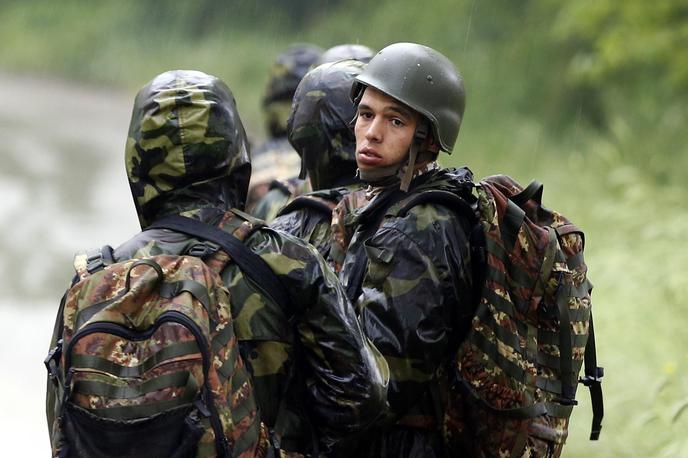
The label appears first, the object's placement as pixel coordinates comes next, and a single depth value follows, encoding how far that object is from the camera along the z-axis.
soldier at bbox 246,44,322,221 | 14.64
